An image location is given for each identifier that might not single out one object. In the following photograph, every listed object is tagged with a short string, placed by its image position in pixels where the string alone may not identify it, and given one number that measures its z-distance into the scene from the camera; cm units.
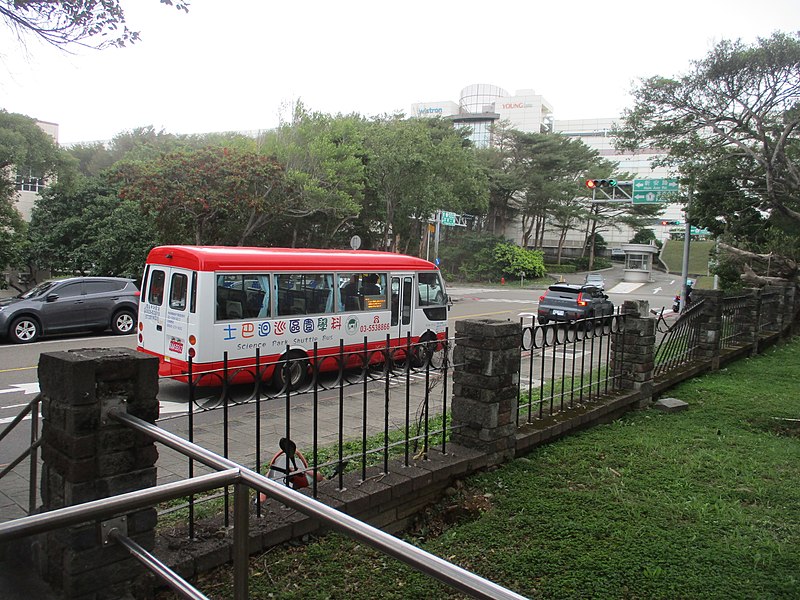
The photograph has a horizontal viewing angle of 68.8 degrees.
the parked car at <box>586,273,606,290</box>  4620
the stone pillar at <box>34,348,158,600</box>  286
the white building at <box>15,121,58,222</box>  4147
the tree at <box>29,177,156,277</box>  2353
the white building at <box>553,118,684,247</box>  8038
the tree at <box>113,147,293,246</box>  1994
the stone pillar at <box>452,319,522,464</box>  523
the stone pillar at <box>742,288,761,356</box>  1317
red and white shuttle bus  924
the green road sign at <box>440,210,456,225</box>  3522
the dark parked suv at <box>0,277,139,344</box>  1402
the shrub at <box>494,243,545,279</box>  5112
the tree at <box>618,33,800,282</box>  1445
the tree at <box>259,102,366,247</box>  2372
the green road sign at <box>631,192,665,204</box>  2403
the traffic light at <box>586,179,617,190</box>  2110
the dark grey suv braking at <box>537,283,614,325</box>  1914
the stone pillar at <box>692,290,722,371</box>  1084
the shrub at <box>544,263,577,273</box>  5675
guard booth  5459
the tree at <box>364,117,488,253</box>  2919
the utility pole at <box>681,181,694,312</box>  2280
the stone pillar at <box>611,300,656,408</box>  782
